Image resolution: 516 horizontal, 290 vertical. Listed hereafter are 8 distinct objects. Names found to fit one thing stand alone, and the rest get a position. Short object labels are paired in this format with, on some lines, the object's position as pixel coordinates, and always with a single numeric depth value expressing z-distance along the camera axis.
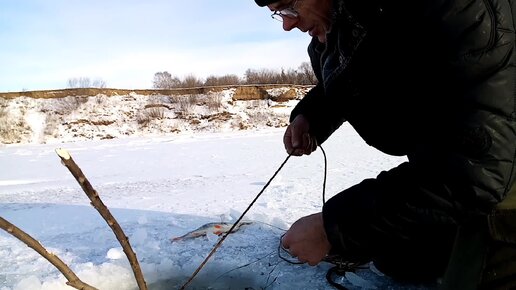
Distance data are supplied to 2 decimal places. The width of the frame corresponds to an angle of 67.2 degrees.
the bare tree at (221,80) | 27.09
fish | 2.36
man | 0.87
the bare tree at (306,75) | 25.94
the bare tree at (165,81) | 28.32
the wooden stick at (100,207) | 0.76
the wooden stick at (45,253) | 0.76
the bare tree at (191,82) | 27.31
